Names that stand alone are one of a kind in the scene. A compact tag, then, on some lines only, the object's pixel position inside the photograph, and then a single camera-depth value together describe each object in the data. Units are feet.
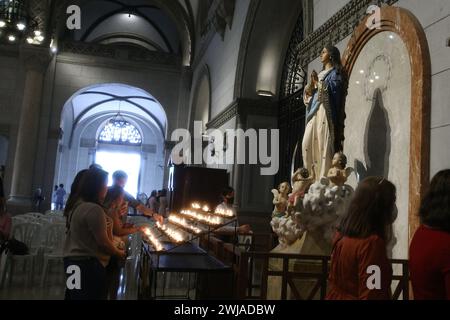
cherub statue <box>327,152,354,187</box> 13.97
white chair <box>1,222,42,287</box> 21.76
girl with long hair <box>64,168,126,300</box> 10.43
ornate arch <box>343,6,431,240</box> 13.02
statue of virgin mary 15.39
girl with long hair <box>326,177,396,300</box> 6.65
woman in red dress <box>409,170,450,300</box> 6.21
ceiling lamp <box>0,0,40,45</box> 34.71
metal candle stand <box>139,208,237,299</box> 13.41
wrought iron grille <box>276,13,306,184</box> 32.53
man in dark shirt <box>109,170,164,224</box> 14.99
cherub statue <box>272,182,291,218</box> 16.39
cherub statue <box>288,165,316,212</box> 15.66
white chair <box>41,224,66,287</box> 21.90
